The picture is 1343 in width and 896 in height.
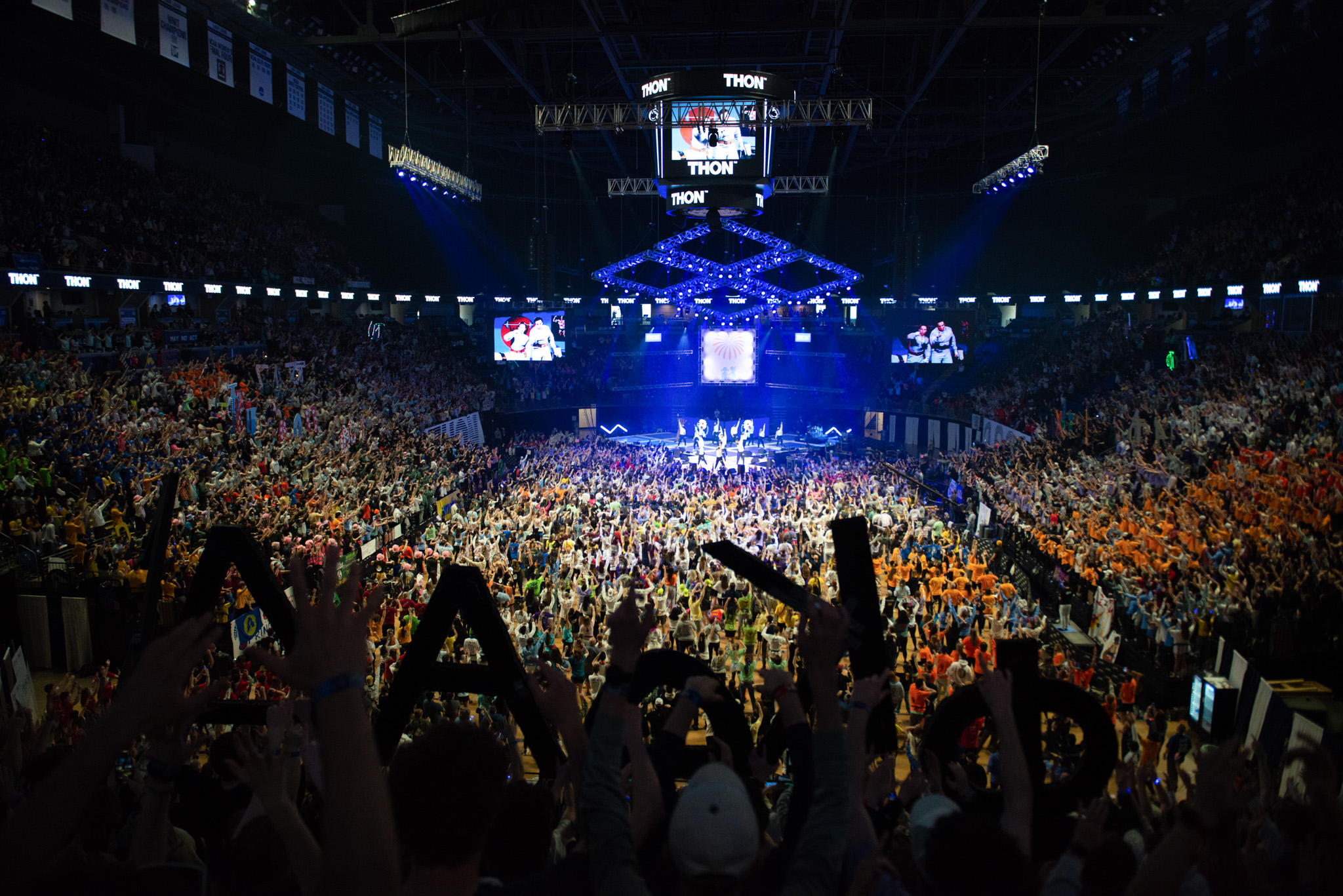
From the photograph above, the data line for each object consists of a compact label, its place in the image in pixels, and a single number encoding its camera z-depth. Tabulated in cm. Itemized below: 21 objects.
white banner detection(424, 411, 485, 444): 3056
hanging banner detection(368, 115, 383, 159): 3384
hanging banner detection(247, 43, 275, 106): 2375
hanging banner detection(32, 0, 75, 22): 1727
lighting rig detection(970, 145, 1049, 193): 1825
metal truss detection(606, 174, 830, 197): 2756
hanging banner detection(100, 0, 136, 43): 1859
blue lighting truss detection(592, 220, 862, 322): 3616
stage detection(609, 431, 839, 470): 3102
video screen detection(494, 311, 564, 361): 3766
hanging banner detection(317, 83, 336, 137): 2855
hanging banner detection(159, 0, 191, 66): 2044
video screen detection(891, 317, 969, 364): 3659
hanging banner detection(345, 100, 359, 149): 3117
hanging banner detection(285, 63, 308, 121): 2634
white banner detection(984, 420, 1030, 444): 2711
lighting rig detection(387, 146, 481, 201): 1839
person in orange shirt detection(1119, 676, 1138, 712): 992
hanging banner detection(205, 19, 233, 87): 2223
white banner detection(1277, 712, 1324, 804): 550
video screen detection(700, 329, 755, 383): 4241
